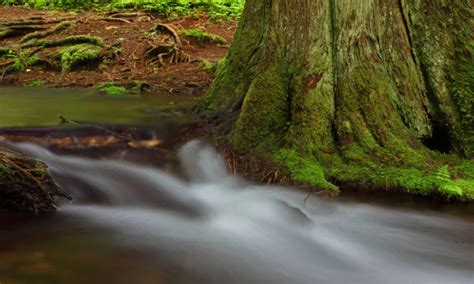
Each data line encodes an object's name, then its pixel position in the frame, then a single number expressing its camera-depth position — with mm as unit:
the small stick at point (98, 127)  5309
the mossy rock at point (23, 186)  4051
